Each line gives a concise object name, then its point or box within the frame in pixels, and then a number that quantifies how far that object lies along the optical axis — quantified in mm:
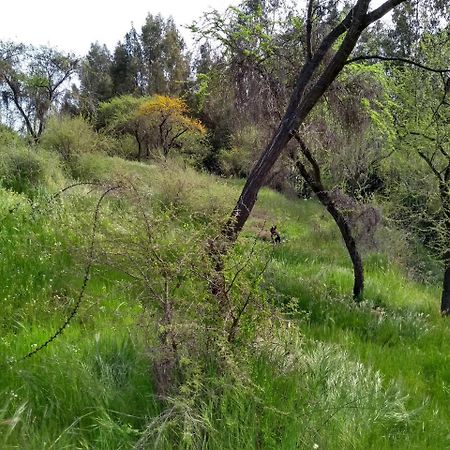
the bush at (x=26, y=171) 11508
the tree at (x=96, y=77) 35406
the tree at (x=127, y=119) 30281
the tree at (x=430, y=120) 7676
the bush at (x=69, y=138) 18547
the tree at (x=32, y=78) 31781
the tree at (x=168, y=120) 29578
